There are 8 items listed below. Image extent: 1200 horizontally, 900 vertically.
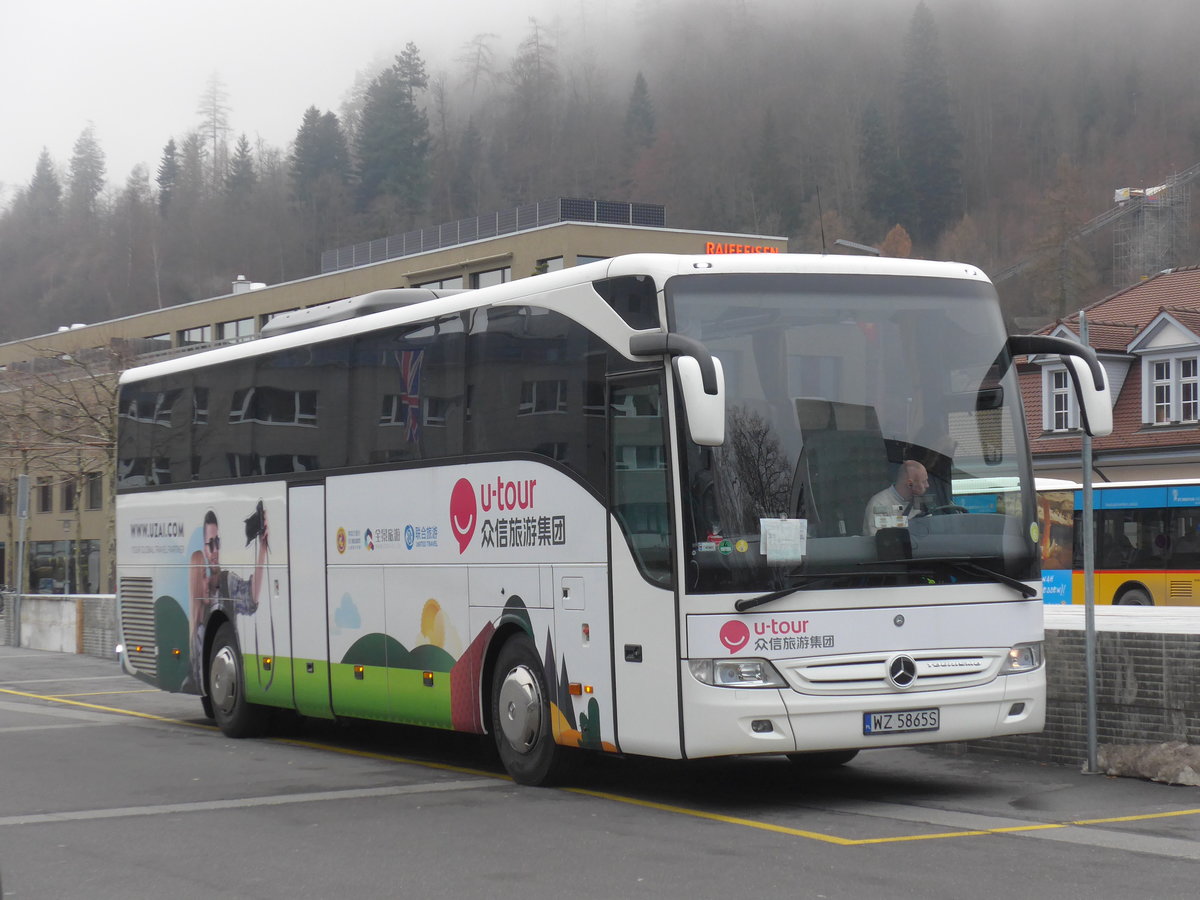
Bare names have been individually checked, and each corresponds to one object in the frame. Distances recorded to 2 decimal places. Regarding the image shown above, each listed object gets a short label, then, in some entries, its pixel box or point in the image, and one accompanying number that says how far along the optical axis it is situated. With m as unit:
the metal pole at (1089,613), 11.22
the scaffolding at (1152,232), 87.38
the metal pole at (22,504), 30.43
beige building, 38.00
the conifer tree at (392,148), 112.81
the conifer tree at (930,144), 109.19
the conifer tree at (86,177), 124.25
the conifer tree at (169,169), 136.88
